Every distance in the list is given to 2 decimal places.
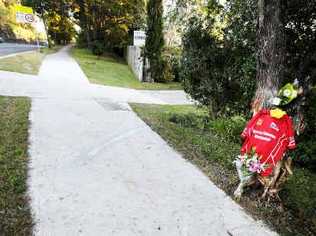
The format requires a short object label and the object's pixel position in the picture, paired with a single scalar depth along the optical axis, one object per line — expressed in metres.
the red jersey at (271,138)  3.42
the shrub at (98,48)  27.86
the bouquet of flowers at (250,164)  3.48
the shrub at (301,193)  3.64
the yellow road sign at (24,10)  22.86
